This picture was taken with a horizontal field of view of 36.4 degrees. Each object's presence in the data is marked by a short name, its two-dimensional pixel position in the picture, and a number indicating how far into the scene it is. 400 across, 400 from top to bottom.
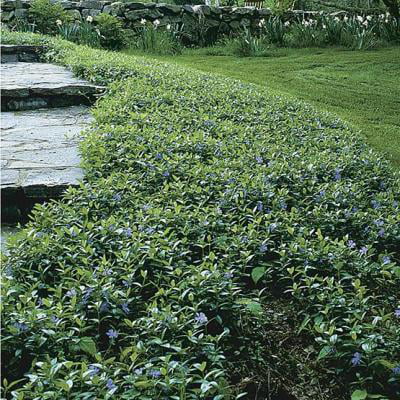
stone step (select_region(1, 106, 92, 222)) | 2.81
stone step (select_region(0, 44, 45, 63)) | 7.33
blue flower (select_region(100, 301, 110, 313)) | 1.84
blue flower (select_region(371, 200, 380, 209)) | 2.83
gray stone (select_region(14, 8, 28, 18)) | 10.61
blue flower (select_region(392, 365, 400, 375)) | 1.69
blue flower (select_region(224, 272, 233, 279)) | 2.01
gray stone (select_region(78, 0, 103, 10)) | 11.56
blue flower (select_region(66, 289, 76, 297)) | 1.85
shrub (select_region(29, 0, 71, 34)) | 10.32
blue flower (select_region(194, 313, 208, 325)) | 1.76
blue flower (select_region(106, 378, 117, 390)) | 1.51
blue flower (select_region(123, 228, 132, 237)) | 2.25
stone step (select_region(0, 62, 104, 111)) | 4.77
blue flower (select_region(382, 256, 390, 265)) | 2.28
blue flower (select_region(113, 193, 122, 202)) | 2.62
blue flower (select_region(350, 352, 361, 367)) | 1.71
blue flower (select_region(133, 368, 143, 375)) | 1.55
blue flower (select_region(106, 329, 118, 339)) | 1.72
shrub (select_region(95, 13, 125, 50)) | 10.37
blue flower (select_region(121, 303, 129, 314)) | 1.84
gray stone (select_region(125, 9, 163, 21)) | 11.34
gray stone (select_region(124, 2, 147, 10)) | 11.42
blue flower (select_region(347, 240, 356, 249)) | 2.33
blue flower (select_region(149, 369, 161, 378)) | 1.54
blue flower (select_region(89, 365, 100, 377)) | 1.55
